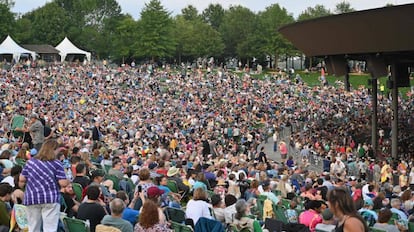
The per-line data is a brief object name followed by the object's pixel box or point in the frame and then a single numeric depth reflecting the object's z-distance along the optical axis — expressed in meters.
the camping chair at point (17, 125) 19.62
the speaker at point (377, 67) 29.30
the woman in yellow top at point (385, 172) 22.74
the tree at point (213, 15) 128.25
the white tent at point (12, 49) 68.88
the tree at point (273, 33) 93.44
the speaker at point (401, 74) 31.39
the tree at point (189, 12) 125.35
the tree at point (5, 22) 90.78
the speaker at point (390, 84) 30.95
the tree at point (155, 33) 90.50
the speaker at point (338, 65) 31.86
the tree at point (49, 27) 100.56
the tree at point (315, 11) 110.55
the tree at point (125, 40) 94.44
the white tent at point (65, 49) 82.93
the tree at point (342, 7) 117.29
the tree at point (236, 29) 100.94
